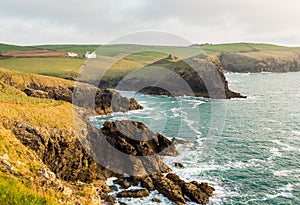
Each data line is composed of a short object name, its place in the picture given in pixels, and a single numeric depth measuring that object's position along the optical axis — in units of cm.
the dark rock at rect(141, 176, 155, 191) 3884
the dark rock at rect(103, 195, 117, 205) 3367
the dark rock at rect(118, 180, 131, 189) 3869
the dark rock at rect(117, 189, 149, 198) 3644
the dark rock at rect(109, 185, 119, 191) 3820
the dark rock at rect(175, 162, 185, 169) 4712
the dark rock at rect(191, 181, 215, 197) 3784
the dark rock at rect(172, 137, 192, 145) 5928
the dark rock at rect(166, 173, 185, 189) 3892
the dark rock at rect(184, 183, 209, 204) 3612
